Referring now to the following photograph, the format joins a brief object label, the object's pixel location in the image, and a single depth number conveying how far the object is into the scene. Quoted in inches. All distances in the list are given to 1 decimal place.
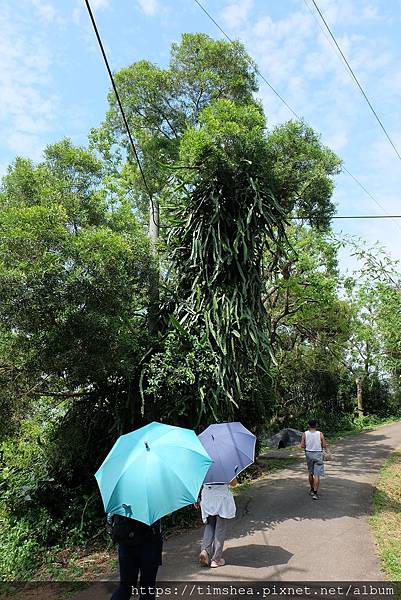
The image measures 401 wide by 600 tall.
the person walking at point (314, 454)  326.6
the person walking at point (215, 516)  201.3
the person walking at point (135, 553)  143.9
